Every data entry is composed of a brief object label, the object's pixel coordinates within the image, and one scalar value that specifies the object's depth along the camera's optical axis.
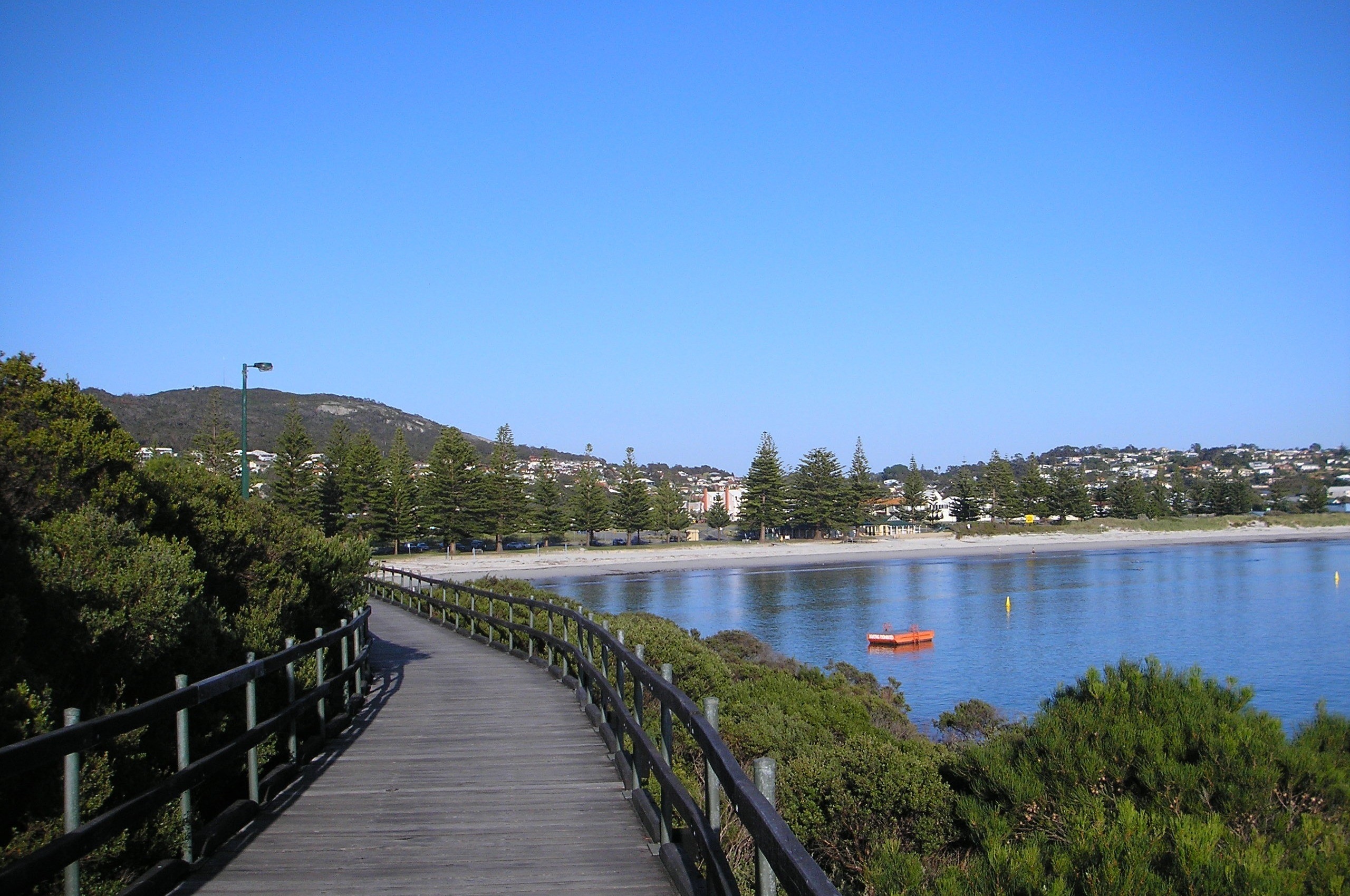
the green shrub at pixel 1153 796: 5.09
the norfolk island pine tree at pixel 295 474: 71.06
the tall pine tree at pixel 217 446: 69.44
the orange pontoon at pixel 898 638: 36.47
